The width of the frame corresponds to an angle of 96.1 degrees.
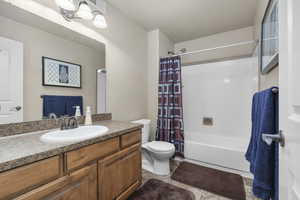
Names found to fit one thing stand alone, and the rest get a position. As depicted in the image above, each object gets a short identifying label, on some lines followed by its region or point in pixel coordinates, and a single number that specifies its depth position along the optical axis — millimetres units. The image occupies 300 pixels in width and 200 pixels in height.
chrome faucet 1210
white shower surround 2347
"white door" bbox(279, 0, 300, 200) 455
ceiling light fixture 1286
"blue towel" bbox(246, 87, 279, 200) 783
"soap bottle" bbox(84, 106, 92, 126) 1445
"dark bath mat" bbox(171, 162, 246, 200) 1536
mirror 1051
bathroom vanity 670
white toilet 1812
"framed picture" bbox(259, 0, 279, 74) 1088
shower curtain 2318
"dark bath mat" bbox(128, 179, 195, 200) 1460
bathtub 1876
